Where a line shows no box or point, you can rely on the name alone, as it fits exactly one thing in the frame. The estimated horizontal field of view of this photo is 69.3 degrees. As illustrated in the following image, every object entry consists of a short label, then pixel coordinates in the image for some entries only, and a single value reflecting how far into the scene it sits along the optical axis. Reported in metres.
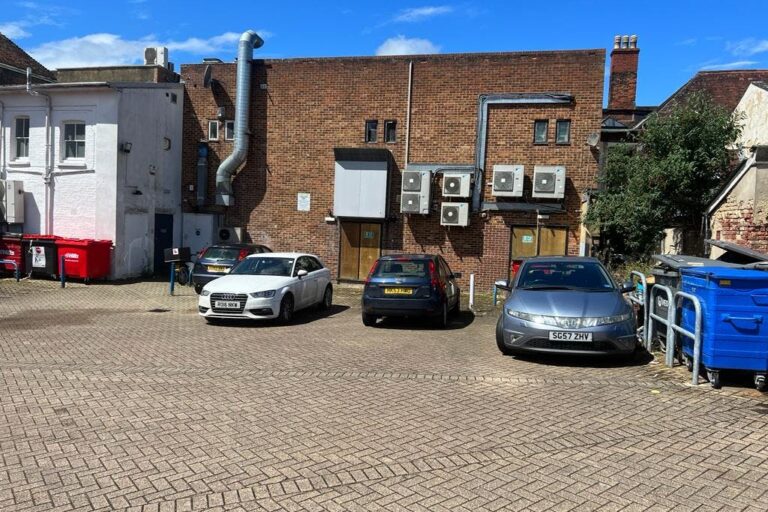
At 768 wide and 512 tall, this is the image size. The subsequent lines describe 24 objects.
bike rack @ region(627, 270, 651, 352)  8.20
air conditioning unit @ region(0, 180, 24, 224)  17.58
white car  10.43
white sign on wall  19.11
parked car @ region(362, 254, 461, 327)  10.28
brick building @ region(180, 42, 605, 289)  17.16
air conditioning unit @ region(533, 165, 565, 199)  16.73
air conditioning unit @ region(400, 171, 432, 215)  17.47
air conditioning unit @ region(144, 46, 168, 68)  23.06
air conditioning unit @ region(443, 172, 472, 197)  17.30
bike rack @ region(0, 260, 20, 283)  16.36
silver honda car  7.24
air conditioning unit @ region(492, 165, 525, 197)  17.05
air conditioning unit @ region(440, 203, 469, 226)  17.34
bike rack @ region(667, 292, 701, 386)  6.25
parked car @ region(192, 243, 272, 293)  13.99
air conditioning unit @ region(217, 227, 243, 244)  19.69
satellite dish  19.28
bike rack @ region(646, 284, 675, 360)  7.10
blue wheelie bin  5.98
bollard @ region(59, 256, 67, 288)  15.62
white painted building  17.17
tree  12.98
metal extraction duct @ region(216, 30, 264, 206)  18.84
